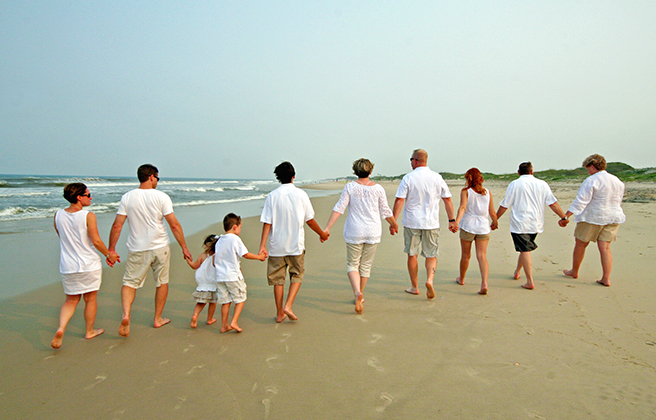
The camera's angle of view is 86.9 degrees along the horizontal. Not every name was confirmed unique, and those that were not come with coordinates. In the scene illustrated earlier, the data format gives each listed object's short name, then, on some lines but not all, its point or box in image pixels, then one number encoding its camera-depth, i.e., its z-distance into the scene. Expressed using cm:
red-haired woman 491
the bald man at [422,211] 469
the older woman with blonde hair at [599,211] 512
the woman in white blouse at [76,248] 336
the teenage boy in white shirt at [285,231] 387
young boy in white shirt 363
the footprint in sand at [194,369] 293
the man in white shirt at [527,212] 502
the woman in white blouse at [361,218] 434
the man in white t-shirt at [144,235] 361
